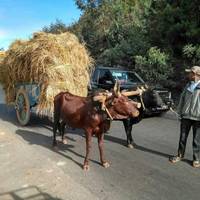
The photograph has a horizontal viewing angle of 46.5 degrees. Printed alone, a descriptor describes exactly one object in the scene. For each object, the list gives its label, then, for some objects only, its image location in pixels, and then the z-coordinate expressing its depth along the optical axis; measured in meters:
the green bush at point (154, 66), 11.13
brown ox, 4.37
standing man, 4.58
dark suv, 8.83
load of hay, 6.46
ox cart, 6.73
